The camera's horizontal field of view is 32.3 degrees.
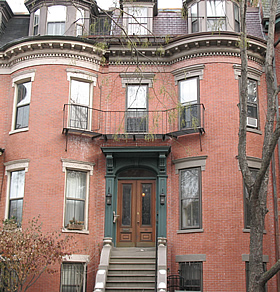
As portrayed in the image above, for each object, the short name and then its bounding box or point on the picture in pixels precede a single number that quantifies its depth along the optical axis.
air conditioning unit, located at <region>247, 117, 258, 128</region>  17.86
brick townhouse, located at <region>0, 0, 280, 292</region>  16.28
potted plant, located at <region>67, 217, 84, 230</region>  16.62
